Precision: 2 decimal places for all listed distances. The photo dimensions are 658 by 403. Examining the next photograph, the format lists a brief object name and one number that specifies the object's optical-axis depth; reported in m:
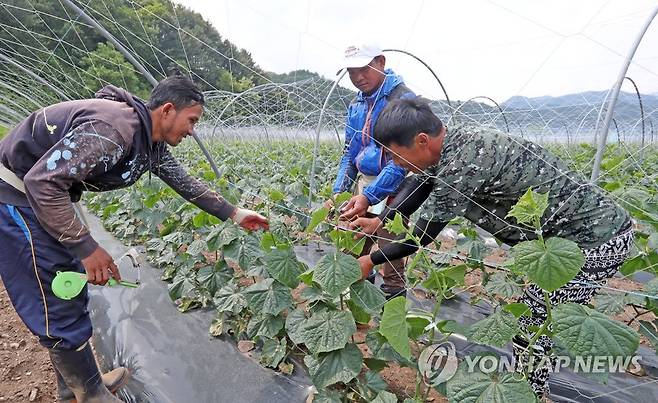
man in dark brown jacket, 1.54
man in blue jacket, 2.42
